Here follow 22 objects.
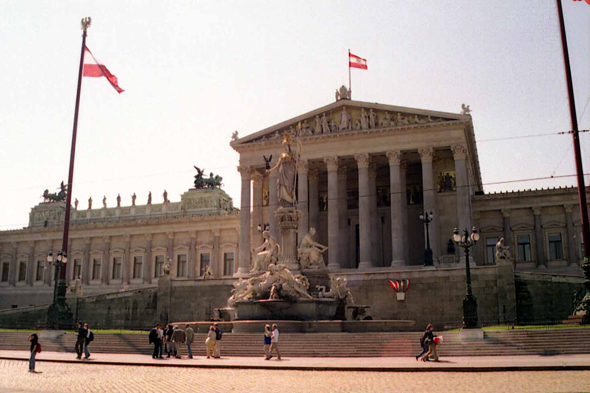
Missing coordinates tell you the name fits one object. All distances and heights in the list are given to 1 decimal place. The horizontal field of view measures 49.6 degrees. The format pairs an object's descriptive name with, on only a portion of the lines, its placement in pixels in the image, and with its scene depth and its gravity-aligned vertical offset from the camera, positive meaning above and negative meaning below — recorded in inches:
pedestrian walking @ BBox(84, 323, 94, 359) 1061.9 -45.4
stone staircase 986.7 -52.5
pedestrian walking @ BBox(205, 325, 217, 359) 1013.9 -46.4
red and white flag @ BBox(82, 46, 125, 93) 1603.1 +602.0
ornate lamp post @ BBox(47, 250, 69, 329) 1409.9 +25.0
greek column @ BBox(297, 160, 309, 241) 2337.6 +419.4
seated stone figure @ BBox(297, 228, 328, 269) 1347.2 +117.5
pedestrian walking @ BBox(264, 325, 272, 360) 975.6 -41.5
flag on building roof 2287.2 +880.6
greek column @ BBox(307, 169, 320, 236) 2475.4 +430.3
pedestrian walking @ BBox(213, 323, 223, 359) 1015.6 -46.0
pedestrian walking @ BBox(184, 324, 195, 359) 1046.4 -42.9
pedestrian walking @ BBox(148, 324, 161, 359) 1032.8 -46.5
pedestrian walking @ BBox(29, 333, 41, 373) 865.5 -50.0
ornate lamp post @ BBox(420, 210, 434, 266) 1942.7 +187.6
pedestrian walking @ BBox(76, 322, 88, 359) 1067.9 -45.0
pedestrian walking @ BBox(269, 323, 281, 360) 959.0 -39.3
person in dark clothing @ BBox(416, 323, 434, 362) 888.9 -42.8
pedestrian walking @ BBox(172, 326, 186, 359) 1042.1 -42.5
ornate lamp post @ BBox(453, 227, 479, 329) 1093.9 +12.2
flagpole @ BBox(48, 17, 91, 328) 1414.9 +65.8
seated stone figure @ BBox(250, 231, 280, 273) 1362.0 +116.6
